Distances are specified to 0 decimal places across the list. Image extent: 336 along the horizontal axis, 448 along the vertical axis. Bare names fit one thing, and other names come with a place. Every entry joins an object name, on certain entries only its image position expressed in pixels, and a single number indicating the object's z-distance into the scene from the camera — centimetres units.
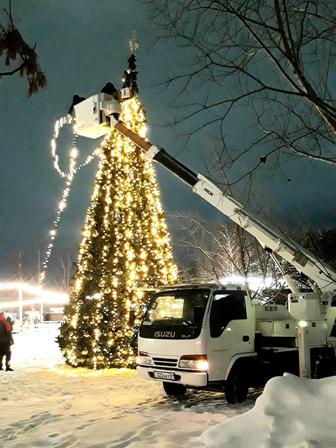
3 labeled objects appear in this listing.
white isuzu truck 983
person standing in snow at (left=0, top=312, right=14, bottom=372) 1438
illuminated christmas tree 1404
